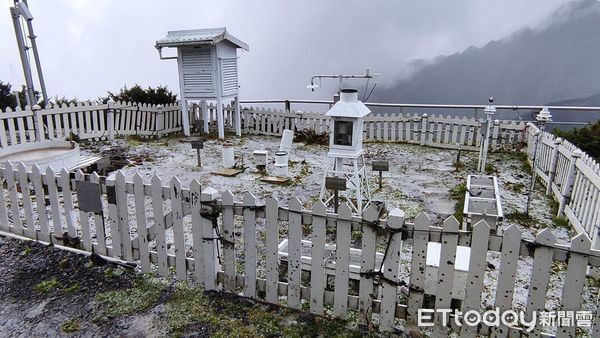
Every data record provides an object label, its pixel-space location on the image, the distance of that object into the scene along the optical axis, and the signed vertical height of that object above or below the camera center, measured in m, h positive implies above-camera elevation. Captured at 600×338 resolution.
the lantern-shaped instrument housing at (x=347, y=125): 4.80 -0.39
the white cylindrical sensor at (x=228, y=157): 7.57 -1.22
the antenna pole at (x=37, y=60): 9.02 +0.81
